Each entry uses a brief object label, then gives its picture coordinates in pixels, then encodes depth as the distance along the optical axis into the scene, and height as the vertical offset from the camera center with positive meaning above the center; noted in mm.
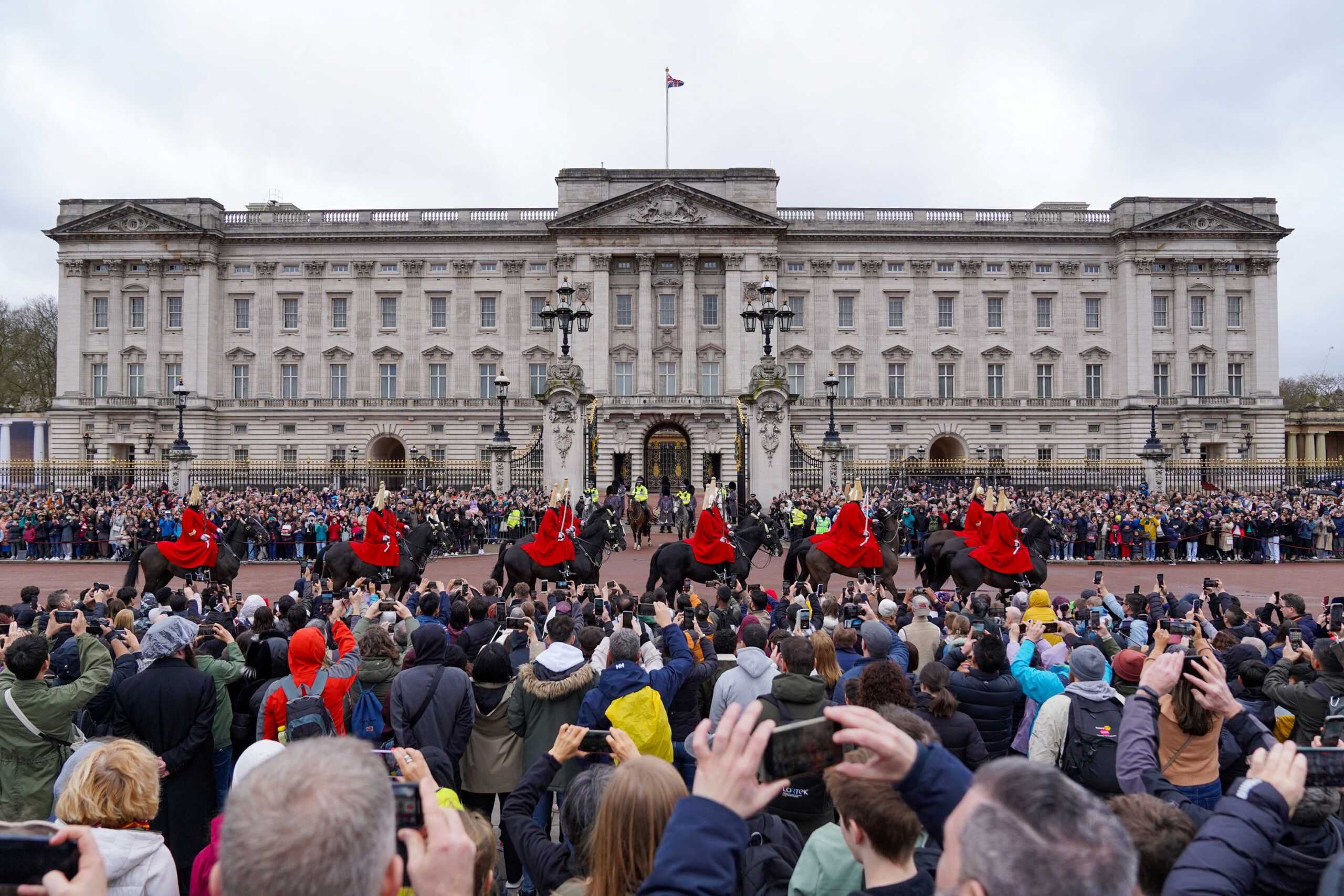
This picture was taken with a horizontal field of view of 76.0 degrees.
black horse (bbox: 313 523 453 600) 14992 -1832
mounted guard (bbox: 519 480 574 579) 14570 -1397
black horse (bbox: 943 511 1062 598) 14164 -1923
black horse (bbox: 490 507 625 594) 14578 -1720
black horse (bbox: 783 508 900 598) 14562 -1833
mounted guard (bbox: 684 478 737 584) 14016 -1348
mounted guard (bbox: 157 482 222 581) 14414 -1421
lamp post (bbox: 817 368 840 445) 25891 +2013
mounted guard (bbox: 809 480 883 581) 14172 -1369
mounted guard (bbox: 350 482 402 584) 14539 -1425
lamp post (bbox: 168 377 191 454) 30984 +841
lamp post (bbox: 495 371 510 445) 28094 +2128
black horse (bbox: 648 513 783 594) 14109 -1778
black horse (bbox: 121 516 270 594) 14641 -1828
